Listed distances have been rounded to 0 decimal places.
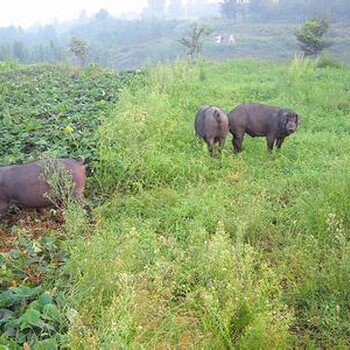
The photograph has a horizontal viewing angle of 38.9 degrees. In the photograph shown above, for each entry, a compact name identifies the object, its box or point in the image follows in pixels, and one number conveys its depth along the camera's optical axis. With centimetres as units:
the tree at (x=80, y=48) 3950
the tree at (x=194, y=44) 3366
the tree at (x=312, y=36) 2788
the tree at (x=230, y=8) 8869
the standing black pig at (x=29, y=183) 508
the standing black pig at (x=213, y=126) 750
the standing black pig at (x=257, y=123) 791
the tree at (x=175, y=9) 18551
